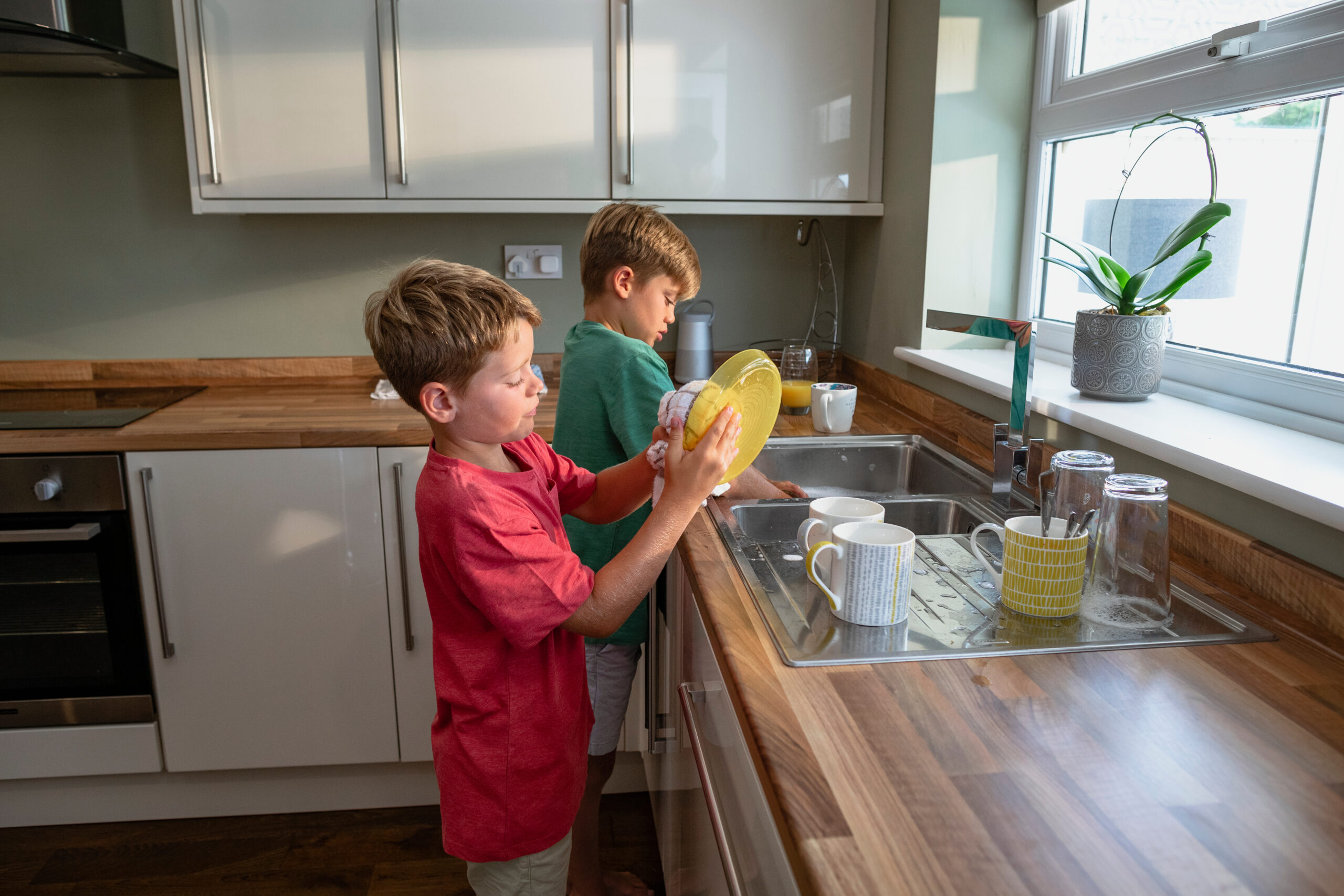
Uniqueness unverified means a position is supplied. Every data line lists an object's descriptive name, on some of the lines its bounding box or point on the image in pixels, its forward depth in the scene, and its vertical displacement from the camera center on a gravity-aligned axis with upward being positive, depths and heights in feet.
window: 3.92 +0.44
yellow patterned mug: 3.04 -1.02
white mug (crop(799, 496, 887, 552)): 3.55 -1.01
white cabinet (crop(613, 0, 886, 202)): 6.47 +1.17
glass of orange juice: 6.40 -0.78
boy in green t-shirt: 4.57 -0.49
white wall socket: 7.63 -0.01
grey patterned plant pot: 4.40 -0.43
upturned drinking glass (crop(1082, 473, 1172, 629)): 3.02 -0.97
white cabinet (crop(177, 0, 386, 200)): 6.20 +1.10
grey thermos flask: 7.48 -0.69
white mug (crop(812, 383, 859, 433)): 5.70 -0.88
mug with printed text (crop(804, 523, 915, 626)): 2.98 -1.03
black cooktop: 6.23 -1.07
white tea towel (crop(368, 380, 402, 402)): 6.79 -0.97
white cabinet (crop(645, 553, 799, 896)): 2.58 -1.80
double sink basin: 2.89 -1.19
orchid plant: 4.02 -0.04
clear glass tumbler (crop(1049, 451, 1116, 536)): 3.29 -0.77
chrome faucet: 4.19 -0.70
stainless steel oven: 5.74 -2.19
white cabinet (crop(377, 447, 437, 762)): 6.02 -2.31
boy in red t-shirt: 3.18 -1.08
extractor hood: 5.30 +1.34
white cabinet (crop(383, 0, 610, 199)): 6.32 +1.12
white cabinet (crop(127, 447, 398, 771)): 5.96 -2.29
